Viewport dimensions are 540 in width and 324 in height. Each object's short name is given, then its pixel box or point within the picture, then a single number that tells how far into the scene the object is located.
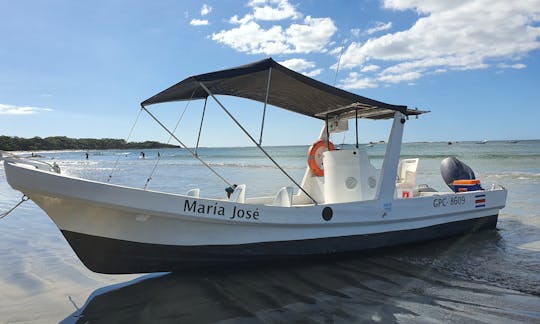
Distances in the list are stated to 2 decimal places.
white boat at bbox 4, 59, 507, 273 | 4.52
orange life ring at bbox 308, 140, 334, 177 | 7.95
